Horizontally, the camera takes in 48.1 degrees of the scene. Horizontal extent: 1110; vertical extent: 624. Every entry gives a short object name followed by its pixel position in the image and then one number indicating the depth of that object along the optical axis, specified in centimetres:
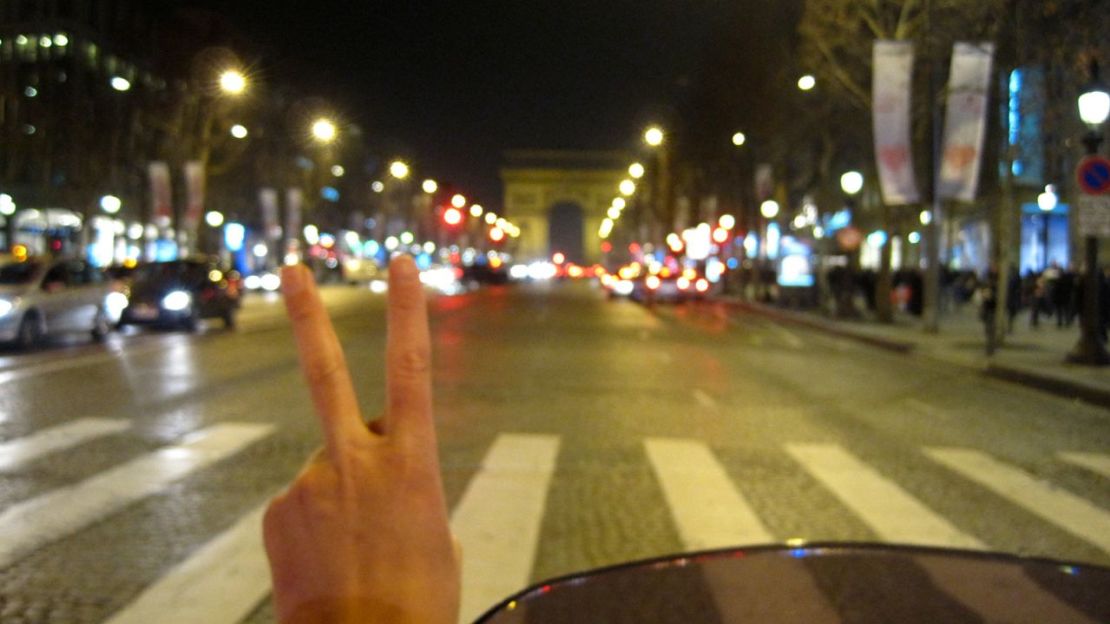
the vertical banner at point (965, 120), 2448
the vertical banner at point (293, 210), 5041
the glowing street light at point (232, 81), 3703
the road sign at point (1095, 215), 2048
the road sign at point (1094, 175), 2025
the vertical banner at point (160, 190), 4278
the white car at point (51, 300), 2273
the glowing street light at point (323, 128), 4196
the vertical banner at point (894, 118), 2614
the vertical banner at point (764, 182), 4678
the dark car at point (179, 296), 2898
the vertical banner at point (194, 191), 4347
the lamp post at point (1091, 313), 2108
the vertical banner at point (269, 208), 5200
